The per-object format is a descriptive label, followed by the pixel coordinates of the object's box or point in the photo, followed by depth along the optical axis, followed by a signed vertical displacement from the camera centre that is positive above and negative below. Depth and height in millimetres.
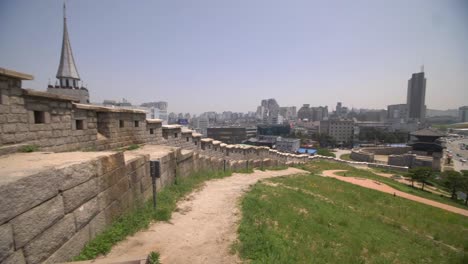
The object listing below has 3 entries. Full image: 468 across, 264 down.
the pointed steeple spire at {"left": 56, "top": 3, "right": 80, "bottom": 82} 35625 +8663
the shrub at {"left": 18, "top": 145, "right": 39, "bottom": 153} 4453 -719
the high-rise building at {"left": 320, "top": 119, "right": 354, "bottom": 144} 94250 -6156
